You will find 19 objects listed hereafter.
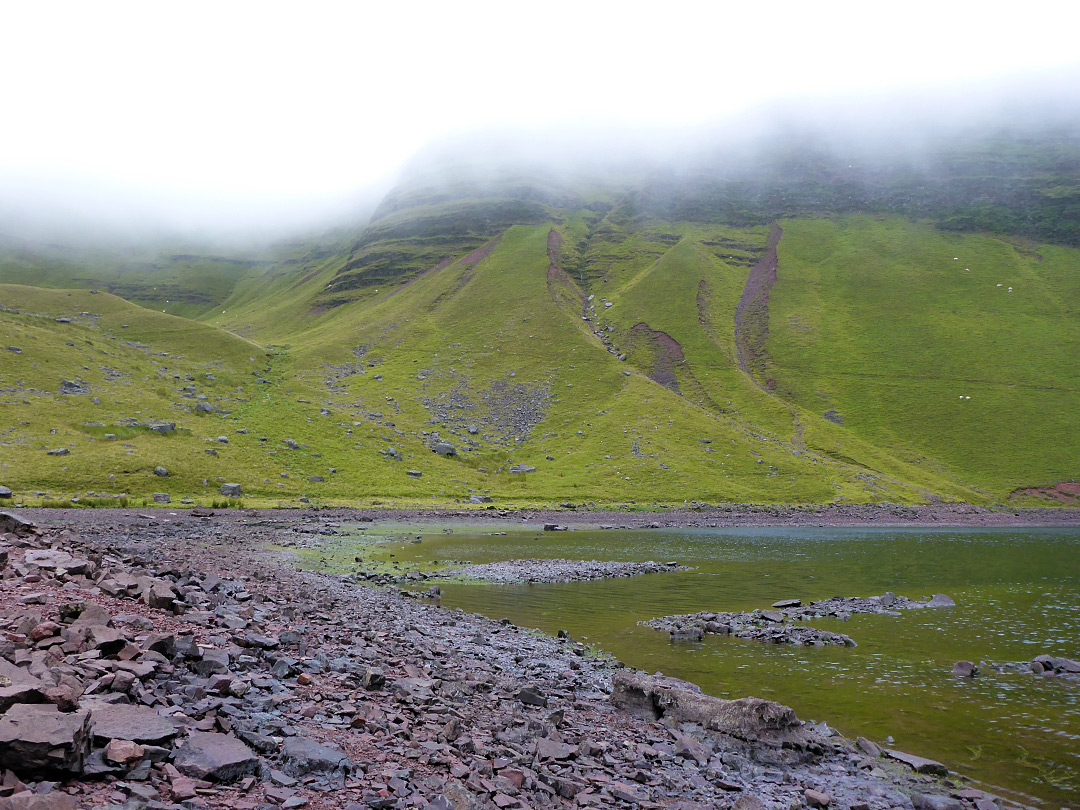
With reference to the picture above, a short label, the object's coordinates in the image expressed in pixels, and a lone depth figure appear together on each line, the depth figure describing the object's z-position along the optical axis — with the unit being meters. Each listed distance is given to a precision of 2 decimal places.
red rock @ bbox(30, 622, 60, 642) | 11.98
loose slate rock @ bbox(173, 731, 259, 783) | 9.08
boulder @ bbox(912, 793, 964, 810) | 14.14
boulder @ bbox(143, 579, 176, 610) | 16.94
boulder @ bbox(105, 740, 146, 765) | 8.51
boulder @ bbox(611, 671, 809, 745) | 17.06
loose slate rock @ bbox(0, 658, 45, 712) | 8.62
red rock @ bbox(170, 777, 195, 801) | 8.38
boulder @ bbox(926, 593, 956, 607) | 38.78
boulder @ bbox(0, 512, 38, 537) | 24.88
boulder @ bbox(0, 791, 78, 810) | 6.80
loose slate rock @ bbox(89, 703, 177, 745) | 9.05
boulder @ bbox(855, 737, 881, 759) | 17.12
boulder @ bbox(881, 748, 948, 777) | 16.08
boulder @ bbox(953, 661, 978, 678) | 24.26
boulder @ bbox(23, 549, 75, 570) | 18.33
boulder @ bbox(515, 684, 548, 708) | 17.92
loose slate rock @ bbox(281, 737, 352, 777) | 10.33
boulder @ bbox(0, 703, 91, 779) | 7.59
